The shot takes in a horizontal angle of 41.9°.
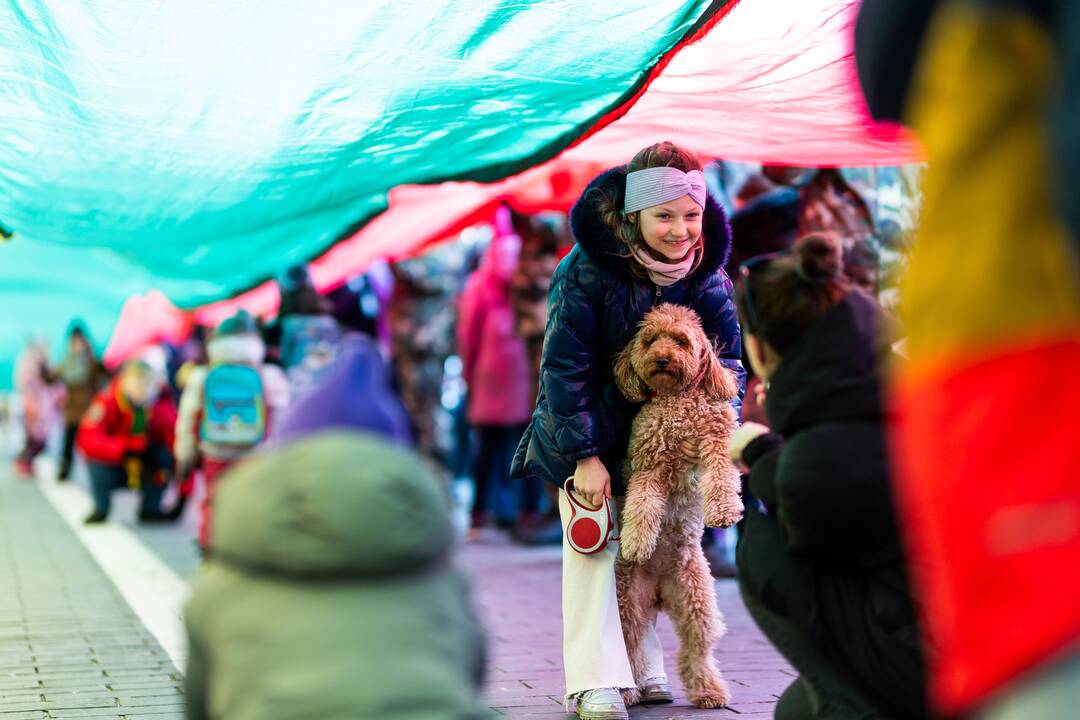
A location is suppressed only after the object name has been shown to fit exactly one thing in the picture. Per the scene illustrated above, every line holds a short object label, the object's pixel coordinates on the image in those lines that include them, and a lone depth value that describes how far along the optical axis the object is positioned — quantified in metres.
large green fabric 5.02
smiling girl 4.86
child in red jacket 12.26
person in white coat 8.98
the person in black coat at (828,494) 3.23
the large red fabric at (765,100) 5.51
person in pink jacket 10.45
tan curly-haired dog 4.79
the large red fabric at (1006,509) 1.91
